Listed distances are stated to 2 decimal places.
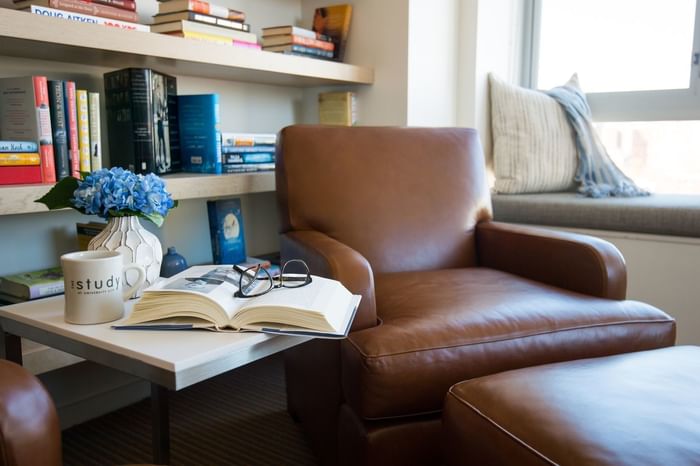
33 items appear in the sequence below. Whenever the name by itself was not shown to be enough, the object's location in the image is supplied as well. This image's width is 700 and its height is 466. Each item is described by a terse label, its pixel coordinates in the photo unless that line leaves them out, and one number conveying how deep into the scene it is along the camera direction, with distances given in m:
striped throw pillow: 2.51
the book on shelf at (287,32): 2.14
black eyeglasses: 1.06
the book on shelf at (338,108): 2.39
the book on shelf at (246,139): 1.99
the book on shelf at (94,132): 1.58
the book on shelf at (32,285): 1.45
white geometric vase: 1.17
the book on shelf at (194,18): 1.78
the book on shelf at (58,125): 1.49
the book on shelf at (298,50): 2.15
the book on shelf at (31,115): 1.45
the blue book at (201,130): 1.90
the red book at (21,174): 1.40
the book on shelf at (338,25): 2.40
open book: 0.95
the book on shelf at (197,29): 1.77
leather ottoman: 0.79
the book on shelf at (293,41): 2.14
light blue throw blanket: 2.41
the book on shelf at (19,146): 1.40
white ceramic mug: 0.99
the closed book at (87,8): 1.45
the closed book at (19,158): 1.39
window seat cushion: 2.04
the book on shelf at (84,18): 1.43
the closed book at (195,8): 1.77
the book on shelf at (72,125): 1.52
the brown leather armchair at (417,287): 1.17
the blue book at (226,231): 2.02
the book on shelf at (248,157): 1.98
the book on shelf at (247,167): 1.98
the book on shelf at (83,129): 1.55
